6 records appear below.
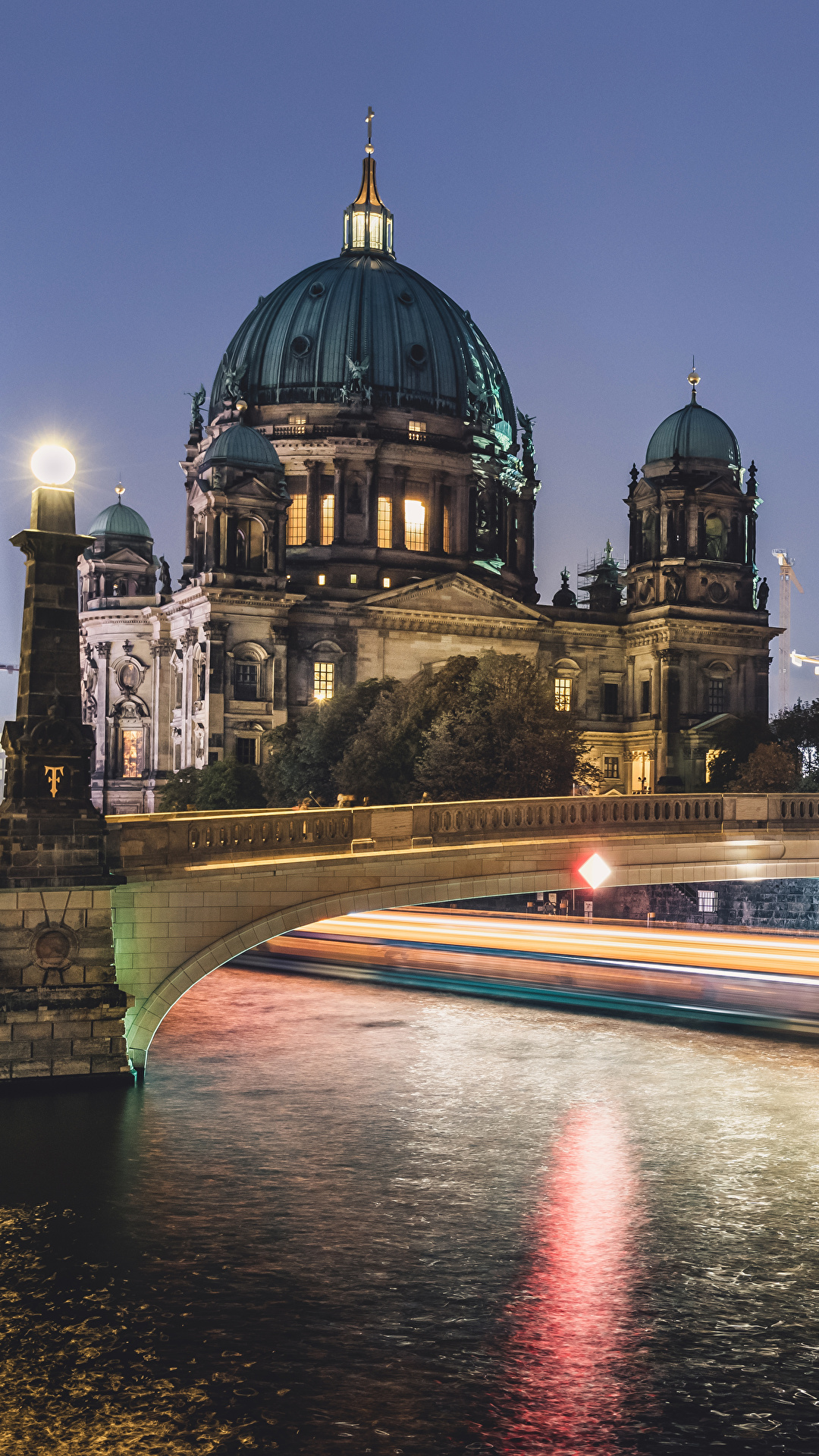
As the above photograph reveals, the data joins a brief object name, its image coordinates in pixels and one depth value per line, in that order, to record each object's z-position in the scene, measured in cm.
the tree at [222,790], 7762
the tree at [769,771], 7531
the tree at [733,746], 8800
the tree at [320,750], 7294
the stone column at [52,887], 2944
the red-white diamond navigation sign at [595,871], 3603
